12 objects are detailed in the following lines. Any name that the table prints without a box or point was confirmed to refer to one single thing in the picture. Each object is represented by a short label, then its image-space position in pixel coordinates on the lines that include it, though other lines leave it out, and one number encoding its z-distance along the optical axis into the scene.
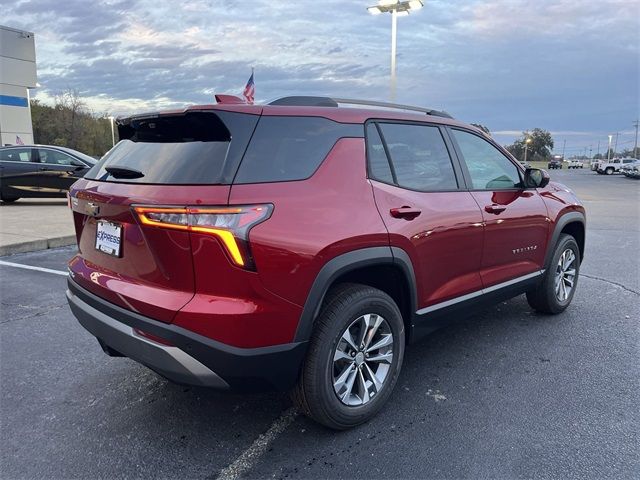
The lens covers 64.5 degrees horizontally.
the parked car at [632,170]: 40.55
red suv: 2.37
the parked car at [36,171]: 12.68
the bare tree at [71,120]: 57.75
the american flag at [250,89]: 14.13
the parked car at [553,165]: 82.17
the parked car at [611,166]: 54.34
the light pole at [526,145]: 103.70
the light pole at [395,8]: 19.48
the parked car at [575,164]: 95.76
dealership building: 29.13
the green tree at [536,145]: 118.44
